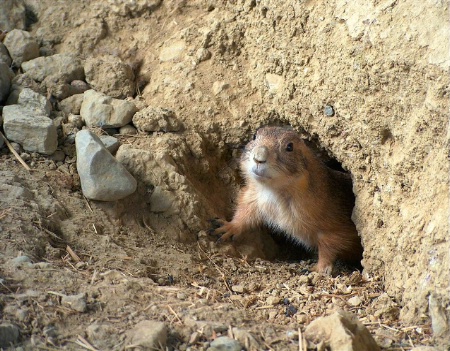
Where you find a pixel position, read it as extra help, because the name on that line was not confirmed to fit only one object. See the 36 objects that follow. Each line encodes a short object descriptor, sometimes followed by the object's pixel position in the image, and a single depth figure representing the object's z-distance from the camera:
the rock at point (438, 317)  4.41
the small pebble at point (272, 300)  5.37
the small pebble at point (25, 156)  6.20
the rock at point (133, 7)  7.75
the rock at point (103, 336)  3.99
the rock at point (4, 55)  7.22
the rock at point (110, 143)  6.51
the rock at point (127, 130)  6.92
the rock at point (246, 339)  4.16
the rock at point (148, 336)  3.96
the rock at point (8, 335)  3.86
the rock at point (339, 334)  4.11
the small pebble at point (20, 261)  4.64
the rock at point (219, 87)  7.34
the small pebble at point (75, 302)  4.29
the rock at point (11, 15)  7.65
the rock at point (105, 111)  6.85
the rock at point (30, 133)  6.27
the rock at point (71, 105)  7.07
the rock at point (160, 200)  6.48
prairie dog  6.88
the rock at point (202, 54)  7.40
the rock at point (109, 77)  7.37
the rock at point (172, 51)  7.54
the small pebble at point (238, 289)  5.73
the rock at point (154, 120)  6.92
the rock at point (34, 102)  6.67
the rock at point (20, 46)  7.34
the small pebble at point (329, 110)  6.44
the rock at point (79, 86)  7.29
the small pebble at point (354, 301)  5.48
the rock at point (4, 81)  6.74
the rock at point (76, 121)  6.82
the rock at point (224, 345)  4.08
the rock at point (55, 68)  7.21
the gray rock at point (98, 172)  5.94
